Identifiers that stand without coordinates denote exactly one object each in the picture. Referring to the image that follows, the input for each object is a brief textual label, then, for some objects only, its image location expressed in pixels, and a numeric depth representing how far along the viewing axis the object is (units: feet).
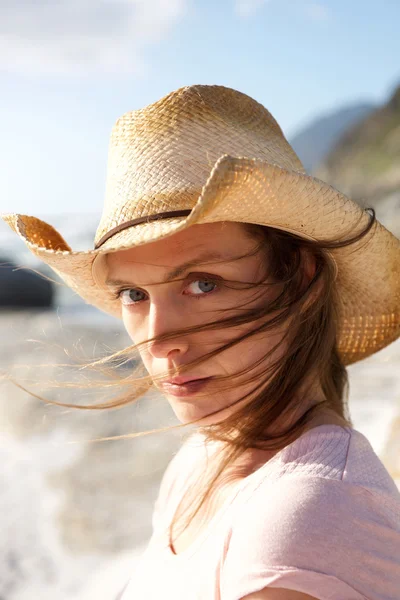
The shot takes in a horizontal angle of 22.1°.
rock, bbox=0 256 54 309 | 33.59
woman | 2.25
